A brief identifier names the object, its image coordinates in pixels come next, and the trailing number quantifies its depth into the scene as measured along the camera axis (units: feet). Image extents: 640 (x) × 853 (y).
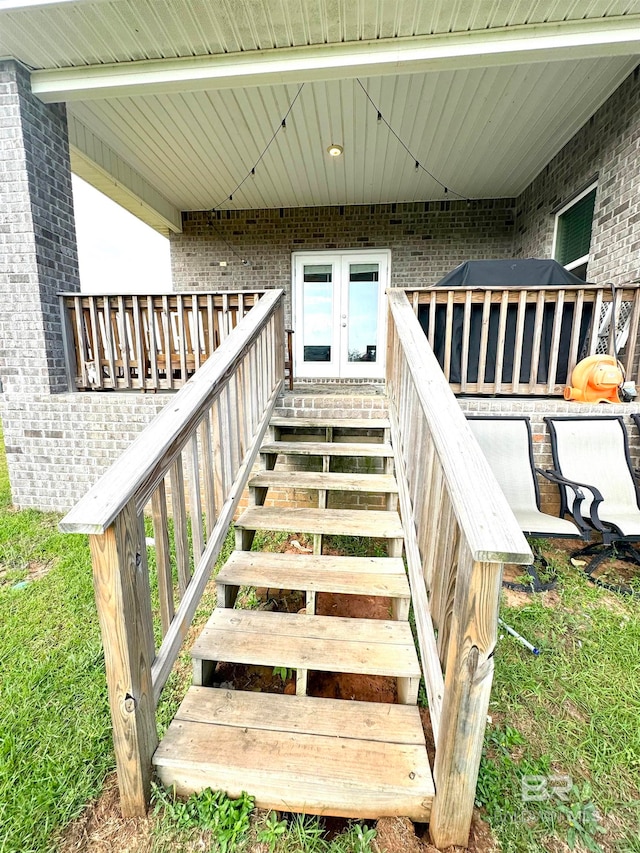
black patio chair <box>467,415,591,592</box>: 9.18
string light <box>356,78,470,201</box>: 12.13
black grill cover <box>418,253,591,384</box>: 10.72
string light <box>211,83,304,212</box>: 12.88
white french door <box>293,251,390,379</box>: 19.58
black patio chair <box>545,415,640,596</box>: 8.82
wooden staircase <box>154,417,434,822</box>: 3.69
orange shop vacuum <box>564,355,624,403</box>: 9.71
